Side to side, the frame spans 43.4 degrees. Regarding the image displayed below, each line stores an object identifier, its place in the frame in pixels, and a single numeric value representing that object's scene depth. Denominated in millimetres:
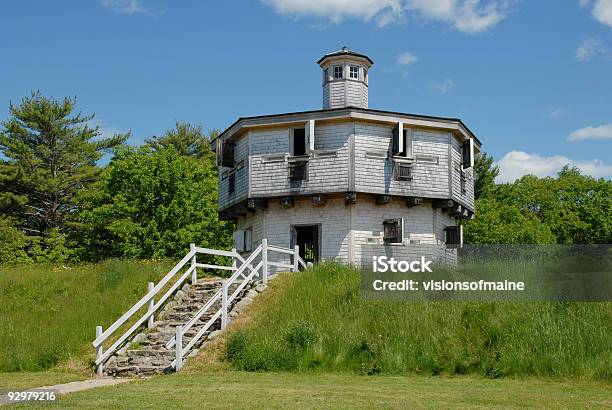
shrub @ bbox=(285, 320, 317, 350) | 17672
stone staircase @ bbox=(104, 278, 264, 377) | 18109
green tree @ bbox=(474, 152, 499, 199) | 63781
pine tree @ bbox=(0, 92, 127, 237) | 52500
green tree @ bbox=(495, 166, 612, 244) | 58250
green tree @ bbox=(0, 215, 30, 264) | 47406
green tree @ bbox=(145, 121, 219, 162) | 62562
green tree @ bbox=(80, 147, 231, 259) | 43906
